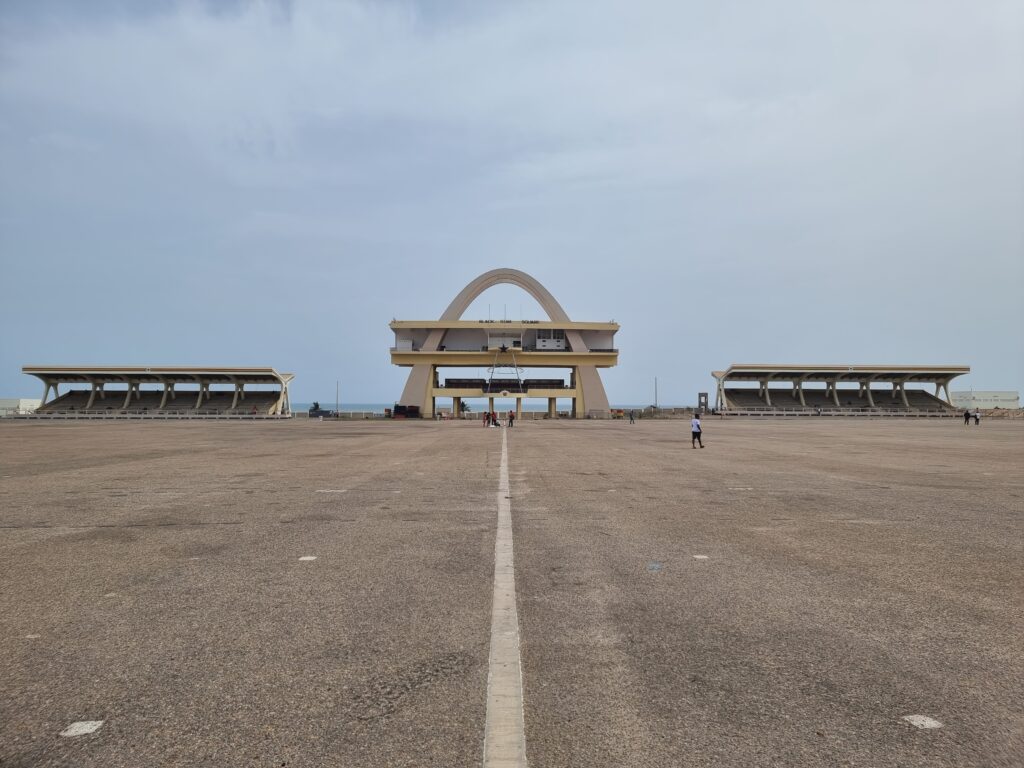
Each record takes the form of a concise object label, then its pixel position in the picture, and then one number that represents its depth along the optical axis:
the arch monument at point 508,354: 82.38
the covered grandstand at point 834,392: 89.06
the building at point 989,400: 102.46
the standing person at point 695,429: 25.70
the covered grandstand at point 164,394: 84.75
